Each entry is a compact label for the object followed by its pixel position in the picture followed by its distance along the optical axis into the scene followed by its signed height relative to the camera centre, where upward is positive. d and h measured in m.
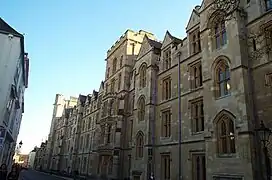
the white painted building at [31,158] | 119.40 -1.73
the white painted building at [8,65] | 20.48 +7.39
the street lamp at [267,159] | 12.75 +0.28
